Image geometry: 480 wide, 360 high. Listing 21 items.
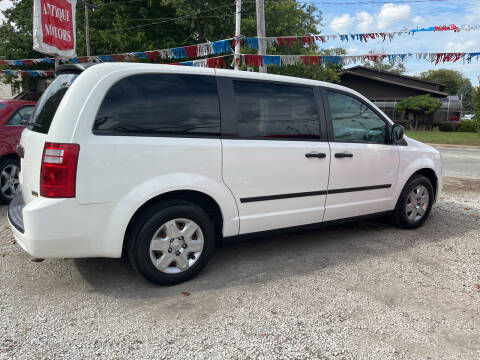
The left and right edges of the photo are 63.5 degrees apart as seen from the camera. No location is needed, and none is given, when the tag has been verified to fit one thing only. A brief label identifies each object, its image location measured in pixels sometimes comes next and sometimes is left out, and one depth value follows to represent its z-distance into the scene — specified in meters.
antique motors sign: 8.05
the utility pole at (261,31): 12.02
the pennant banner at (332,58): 11.16
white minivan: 2.83
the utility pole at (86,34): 21.88
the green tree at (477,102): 22.23
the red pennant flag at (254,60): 11.89
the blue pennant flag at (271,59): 11.91
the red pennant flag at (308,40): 11.91
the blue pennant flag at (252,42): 12.32
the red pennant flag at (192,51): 14.03
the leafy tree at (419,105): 30.05
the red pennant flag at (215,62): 13.82
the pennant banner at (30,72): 16.11
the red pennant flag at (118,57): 15.81
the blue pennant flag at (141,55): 14.92
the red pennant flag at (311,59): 12.84
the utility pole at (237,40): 12.70
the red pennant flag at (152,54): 14.90
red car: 5.68
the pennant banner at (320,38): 10.55
